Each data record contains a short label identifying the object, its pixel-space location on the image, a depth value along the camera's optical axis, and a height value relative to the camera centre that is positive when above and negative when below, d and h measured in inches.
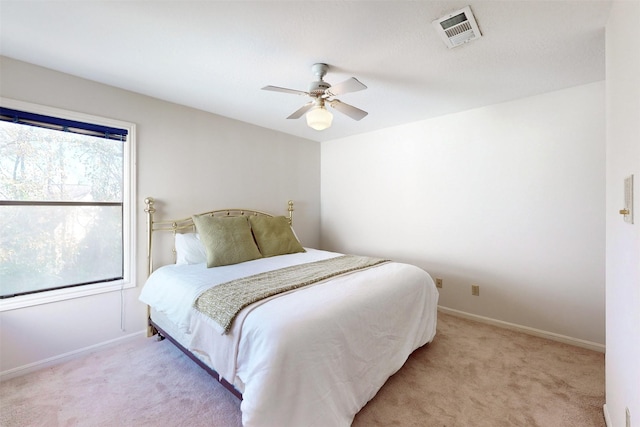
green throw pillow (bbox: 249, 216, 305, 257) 126.3 -11.0
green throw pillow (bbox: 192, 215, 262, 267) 107.3 -10.9
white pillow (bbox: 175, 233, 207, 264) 109.8 -15.1
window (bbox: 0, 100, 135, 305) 84.3 +3.5
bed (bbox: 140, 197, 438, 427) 54.0 -26.4
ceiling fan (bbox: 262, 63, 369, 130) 78.3 +36.1
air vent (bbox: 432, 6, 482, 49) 63.8 +47.0
